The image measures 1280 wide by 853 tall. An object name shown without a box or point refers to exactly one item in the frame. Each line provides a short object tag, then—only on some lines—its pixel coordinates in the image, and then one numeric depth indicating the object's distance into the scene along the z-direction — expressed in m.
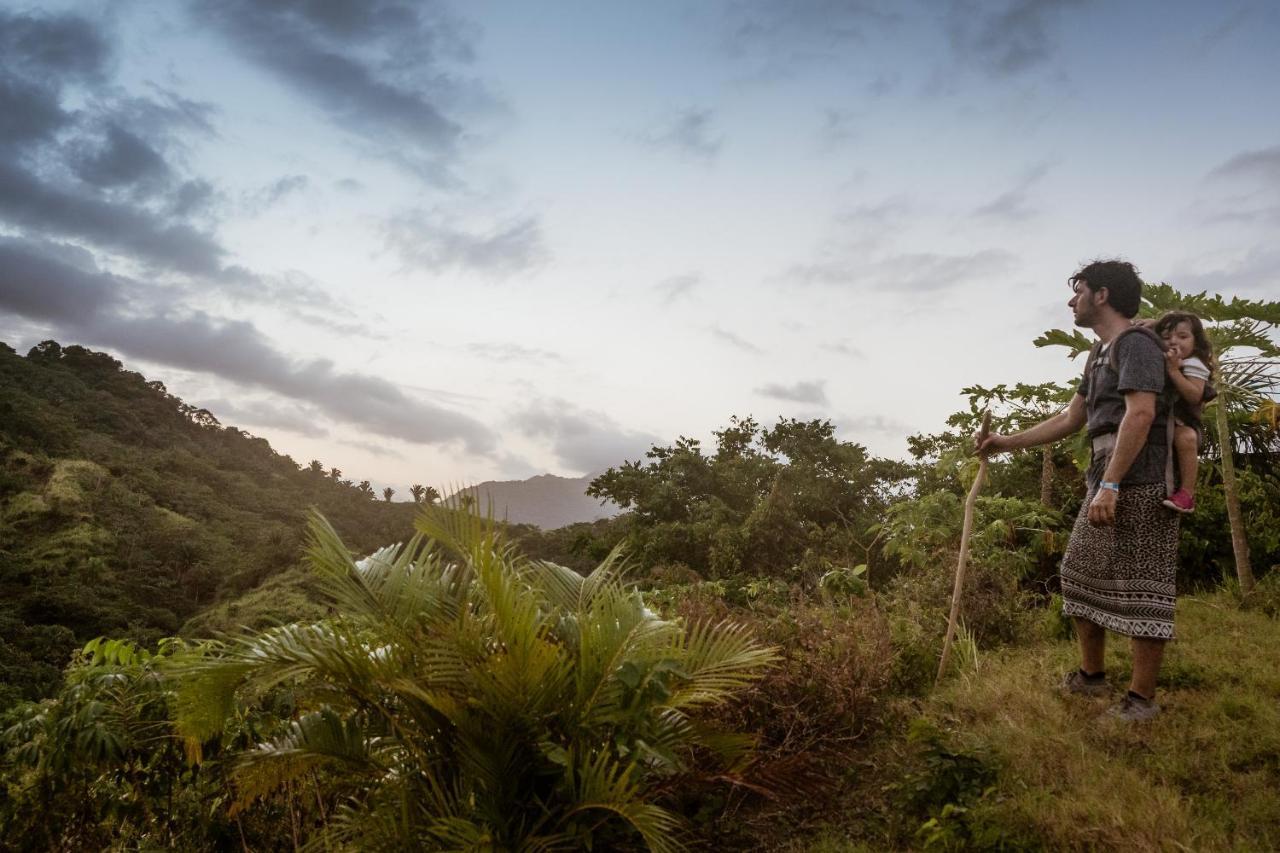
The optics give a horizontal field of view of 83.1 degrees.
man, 3.27
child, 3.36
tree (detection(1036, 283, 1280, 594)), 5.61
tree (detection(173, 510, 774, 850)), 2.47
